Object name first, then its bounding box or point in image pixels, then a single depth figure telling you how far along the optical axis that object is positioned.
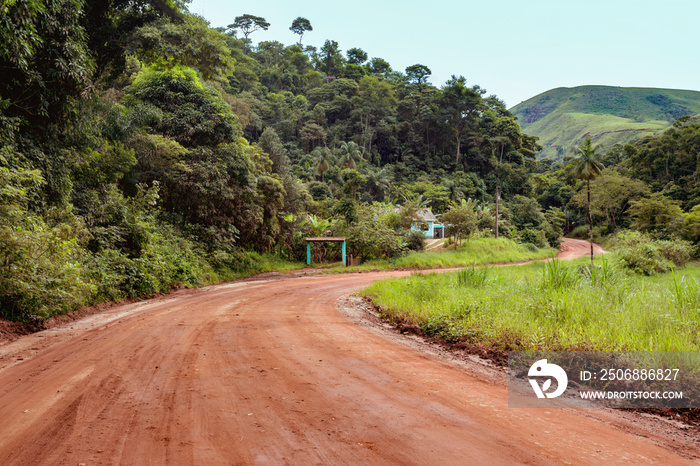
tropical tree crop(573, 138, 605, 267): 45.06
